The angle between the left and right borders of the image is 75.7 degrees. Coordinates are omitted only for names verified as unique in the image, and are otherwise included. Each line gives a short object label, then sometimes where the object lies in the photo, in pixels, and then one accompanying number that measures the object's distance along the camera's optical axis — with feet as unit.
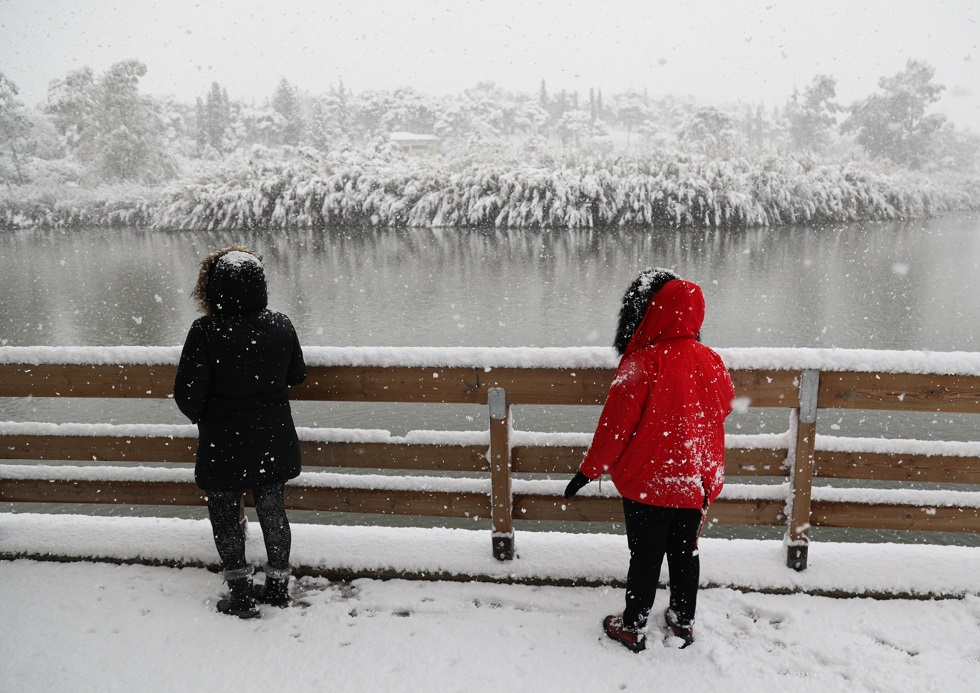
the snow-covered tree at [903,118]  161.99
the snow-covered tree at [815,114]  189.78
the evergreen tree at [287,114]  230.07
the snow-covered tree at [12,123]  149.69
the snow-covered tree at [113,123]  132.36
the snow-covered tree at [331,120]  215.92
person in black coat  7.89
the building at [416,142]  245.86
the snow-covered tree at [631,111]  335.06
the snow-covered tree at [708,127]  187.11
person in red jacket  6.92
